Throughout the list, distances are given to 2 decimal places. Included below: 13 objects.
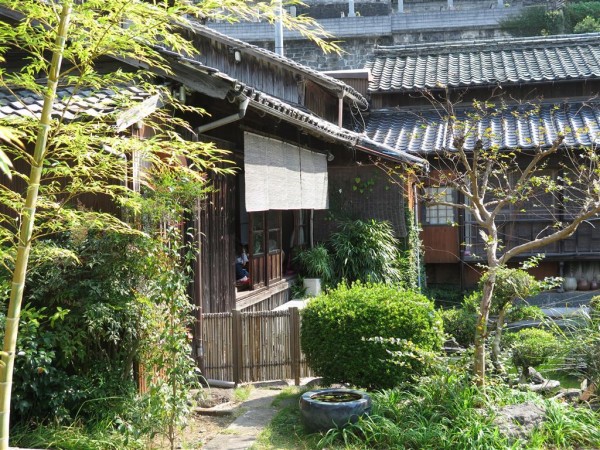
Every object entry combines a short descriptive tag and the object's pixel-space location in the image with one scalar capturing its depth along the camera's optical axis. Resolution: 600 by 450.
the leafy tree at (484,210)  7.37
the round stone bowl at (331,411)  7.01
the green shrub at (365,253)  14.37
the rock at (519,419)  6.56
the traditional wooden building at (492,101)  17.84
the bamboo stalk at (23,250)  4.36
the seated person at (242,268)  12.48
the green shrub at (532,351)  9.46
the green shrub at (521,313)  11.28
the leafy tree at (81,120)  4.45
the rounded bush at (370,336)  8.13
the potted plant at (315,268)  13.85
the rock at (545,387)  8.10
